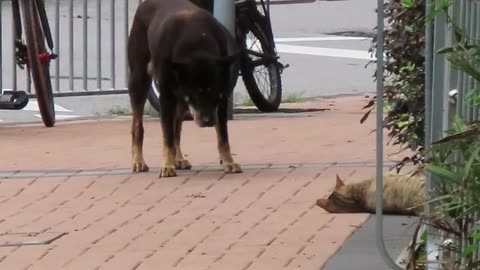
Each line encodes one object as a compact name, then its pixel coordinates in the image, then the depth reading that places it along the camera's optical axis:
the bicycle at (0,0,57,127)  22.98
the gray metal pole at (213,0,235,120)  22.75
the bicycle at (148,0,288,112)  24.59
